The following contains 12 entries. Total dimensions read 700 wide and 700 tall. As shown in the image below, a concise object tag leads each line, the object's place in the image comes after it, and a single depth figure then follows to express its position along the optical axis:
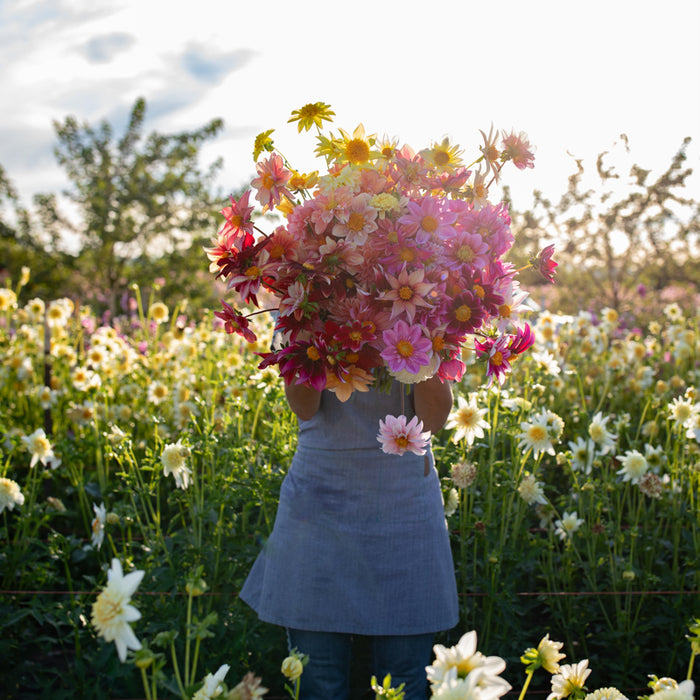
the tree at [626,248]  6.90
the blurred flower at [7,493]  2.06
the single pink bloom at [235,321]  1.35
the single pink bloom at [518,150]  1.36
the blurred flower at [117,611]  0.86
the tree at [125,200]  10.10
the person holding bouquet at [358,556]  1.66
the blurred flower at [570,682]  1.03
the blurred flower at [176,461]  1.97
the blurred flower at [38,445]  2.30
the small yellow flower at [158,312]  3.81
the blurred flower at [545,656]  1.01
